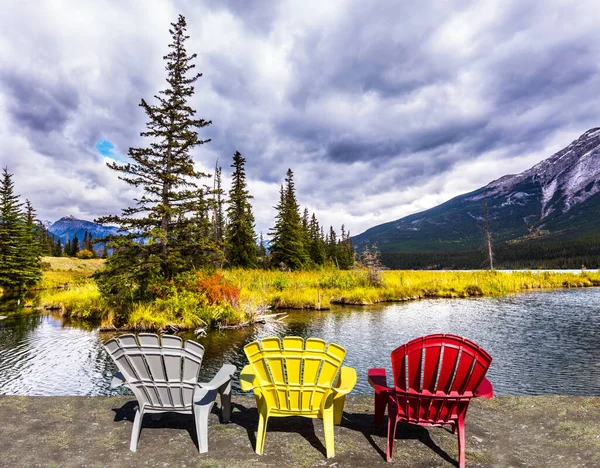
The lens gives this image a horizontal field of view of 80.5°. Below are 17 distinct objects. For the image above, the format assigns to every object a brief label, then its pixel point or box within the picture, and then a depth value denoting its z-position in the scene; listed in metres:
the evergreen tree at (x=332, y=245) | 65.24
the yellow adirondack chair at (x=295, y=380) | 3.73
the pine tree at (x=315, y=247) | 54.25
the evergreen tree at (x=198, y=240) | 16.23
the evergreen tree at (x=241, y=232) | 35.50
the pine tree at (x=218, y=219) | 38.31
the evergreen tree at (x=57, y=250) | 78.75
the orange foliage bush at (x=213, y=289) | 15.96
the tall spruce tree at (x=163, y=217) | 15.48
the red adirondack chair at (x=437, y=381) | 3.53
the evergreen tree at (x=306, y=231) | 50.22
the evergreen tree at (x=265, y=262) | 40.25
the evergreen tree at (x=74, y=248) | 81.84
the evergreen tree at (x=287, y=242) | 38.66
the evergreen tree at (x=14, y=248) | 34.47
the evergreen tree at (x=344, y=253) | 63.14
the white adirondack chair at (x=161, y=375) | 3.82
